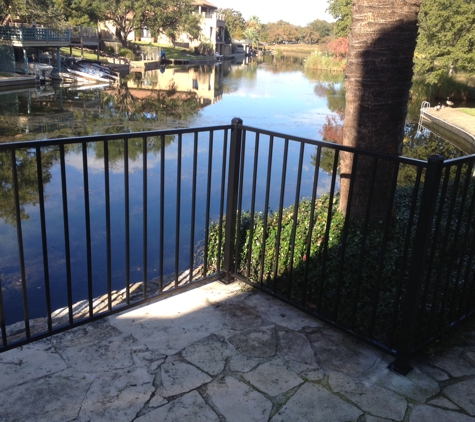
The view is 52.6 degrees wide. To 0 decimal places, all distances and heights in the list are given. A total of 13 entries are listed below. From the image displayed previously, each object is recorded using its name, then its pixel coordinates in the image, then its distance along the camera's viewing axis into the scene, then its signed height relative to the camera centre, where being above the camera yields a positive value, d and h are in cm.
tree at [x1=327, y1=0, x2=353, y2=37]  3053 +345
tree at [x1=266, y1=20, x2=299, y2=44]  11269 +691
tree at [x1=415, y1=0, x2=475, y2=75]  2075 +166
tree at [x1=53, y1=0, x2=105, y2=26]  4241 +367
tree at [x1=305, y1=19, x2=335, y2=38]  10688 +862
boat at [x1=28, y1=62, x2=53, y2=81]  2803 -114
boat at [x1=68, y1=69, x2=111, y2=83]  3018 -139
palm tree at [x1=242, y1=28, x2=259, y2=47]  9494 +502
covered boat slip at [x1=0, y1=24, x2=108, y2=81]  2779 -12
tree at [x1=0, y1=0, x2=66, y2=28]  3031 +240
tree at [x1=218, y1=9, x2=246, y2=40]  9412 +725
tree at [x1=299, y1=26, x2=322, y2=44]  10844 +667
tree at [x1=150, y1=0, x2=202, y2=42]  4809 +394
